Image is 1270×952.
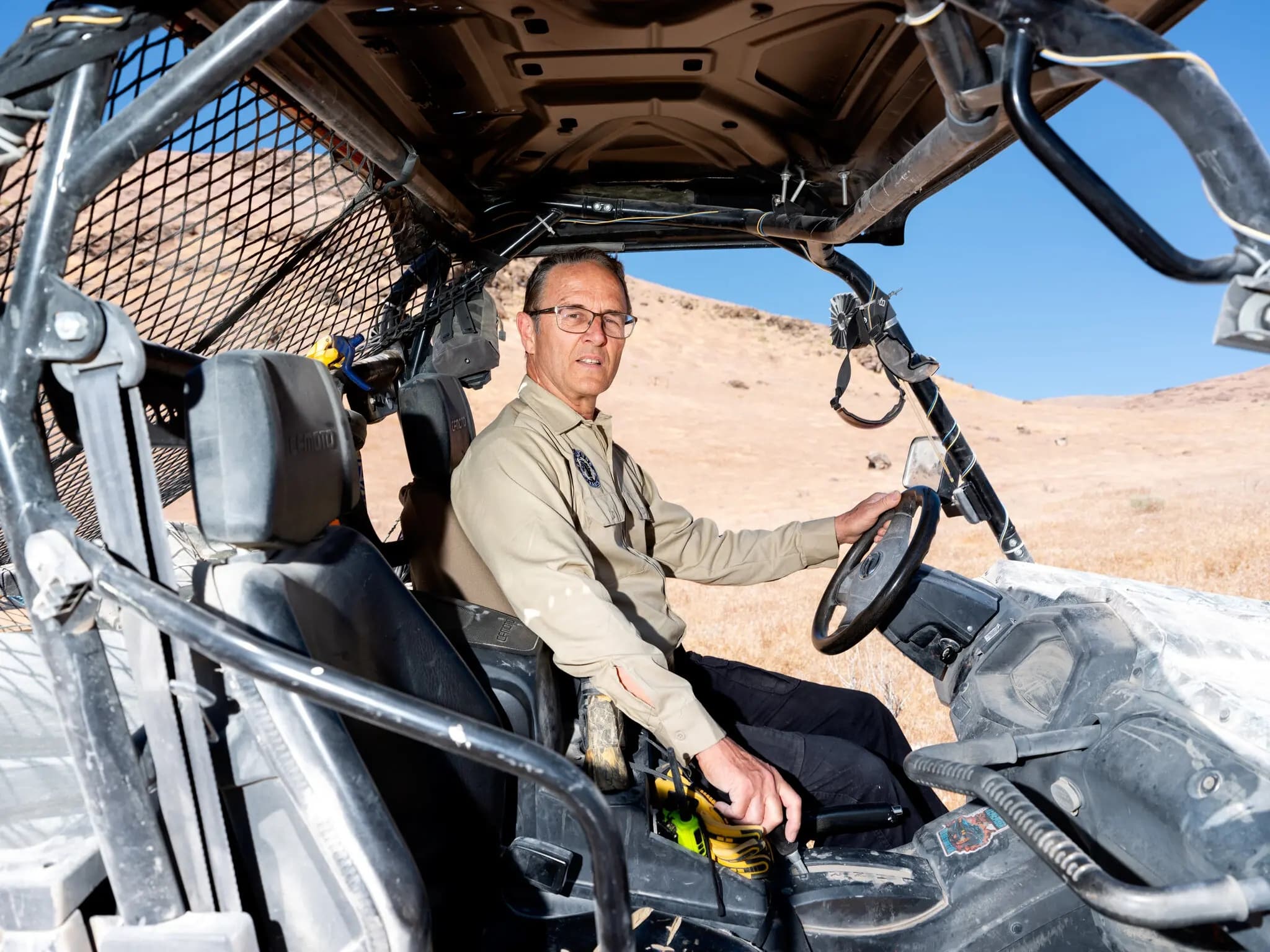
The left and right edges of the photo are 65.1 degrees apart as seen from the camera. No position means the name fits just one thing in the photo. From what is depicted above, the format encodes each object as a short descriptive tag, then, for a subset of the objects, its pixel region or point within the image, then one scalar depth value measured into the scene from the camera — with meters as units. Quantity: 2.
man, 2.11
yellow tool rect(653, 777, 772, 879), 2.04
